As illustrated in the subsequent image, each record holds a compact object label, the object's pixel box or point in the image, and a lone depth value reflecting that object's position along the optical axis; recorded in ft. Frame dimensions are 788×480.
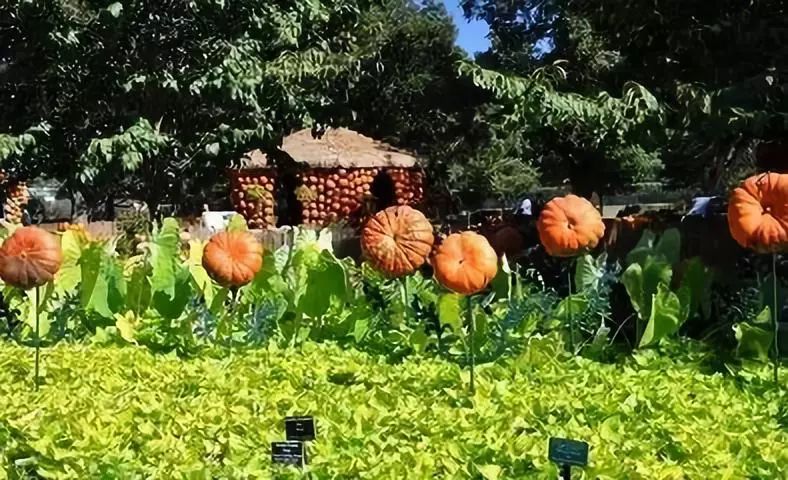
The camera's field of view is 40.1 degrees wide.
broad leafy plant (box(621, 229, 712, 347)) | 14.92
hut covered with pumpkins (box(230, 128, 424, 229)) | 53.52
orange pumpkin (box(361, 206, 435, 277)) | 14.98
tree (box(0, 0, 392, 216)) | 33.60
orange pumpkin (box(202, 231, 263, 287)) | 15.92
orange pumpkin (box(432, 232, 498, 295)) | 13.30
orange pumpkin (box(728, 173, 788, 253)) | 12.64
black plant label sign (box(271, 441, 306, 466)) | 8.95
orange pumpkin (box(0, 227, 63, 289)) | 14.01
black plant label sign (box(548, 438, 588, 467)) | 7.89
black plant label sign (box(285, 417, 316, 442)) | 9.17
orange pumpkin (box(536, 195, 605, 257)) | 14.90
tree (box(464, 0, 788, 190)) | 21.61
